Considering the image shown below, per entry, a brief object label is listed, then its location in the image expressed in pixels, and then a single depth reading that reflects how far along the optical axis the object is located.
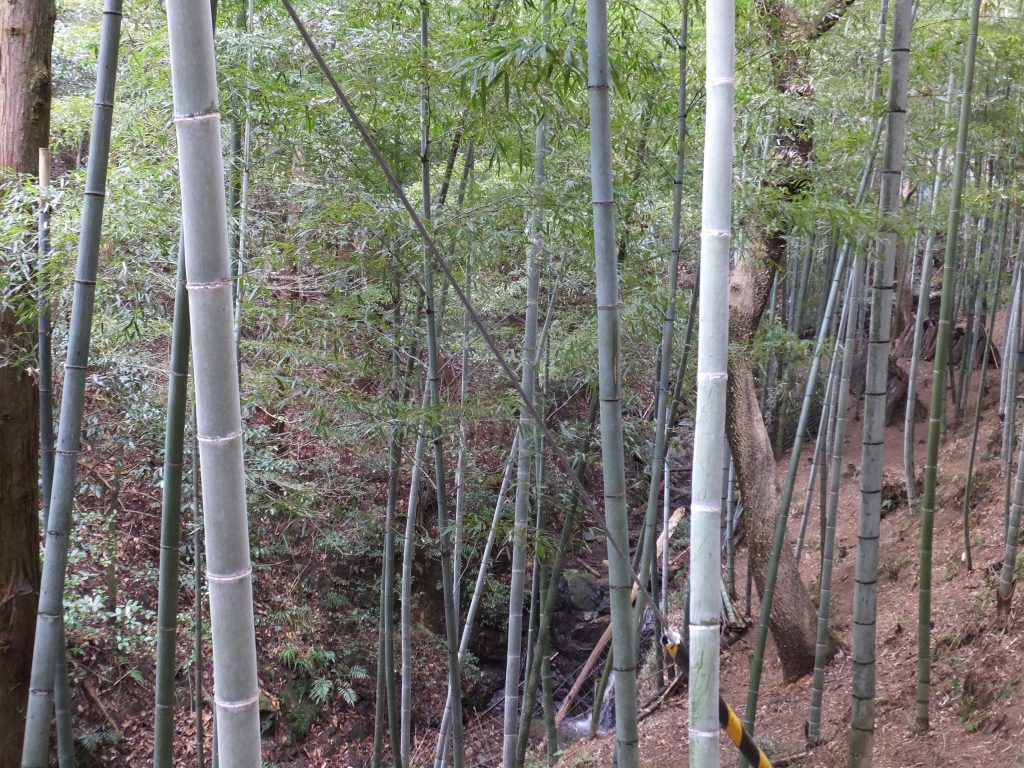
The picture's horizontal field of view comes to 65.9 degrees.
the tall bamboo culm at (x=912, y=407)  7.69
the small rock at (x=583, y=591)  8.59
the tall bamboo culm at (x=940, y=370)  3.22
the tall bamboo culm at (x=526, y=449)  3.45
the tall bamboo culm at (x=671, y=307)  2.51
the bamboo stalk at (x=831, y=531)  3.76
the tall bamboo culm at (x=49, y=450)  2.51
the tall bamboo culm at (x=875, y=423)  2.41
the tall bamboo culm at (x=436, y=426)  2.92
